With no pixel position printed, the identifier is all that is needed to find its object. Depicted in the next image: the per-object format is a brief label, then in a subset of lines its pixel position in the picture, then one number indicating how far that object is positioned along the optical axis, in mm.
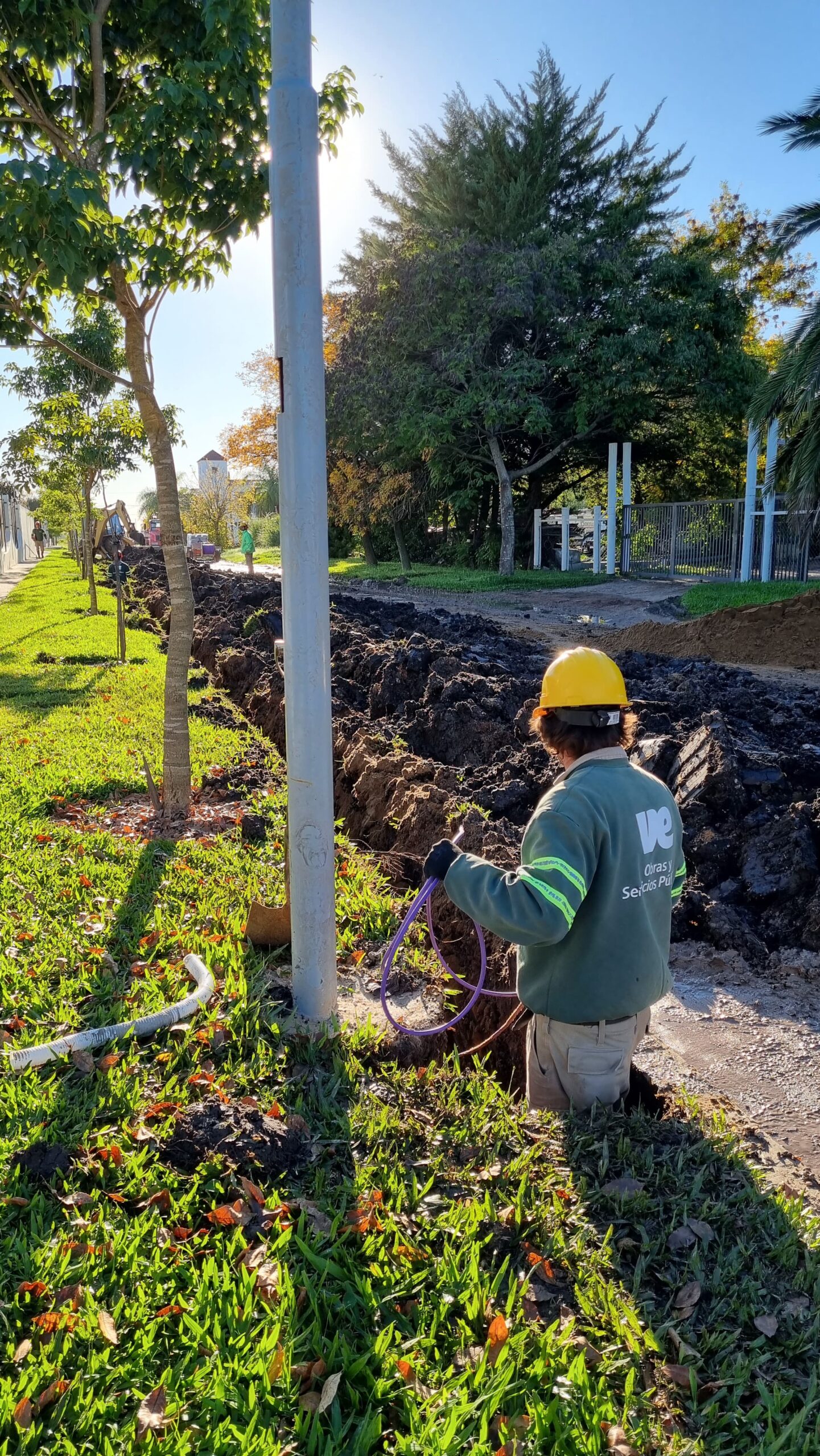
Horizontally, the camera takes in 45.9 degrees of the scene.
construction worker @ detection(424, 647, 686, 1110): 2697
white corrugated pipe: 3223
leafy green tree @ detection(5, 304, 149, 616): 11906
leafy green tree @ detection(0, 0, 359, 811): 4410
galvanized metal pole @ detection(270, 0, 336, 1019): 3072
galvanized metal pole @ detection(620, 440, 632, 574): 24750
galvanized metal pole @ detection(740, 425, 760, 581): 19797
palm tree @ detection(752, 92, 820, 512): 14180
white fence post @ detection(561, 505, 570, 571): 28438
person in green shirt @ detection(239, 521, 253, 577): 28734
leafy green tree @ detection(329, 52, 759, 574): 25703
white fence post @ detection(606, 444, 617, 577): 24656
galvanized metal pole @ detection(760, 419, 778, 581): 18891
